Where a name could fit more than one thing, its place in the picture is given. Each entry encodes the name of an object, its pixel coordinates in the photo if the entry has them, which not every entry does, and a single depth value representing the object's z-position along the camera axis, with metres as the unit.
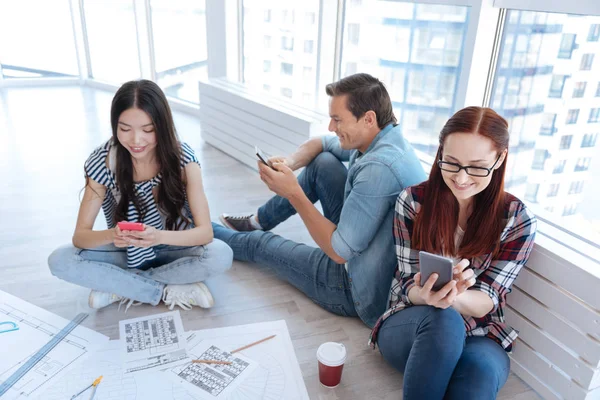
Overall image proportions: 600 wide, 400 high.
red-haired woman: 1.17
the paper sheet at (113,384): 1.32
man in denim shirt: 1.46
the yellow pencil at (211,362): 1.43
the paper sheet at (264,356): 1.35
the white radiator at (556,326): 1.26
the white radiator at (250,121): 2.59
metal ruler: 1.35
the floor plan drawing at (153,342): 1.42
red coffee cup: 1.35
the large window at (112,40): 4.66
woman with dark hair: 1.54
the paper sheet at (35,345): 1.35
